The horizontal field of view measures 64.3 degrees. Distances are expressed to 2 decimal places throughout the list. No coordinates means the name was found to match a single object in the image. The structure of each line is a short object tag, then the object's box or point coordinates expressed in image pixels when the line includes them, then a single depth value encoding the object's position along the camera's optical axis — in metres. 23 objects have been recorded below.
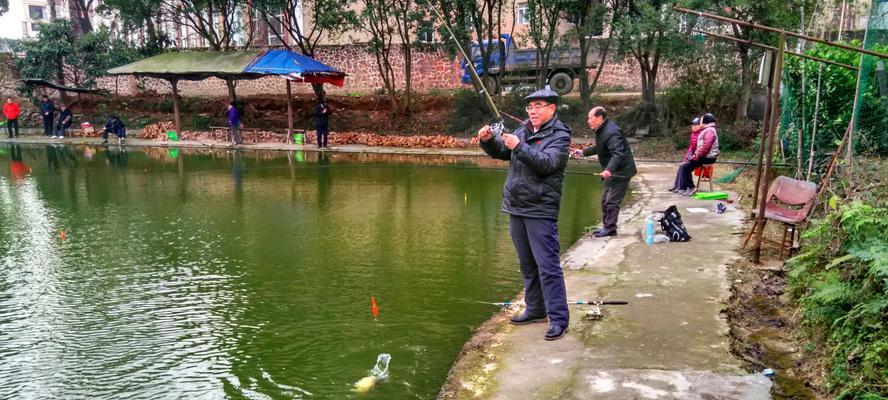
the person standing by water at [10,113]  24.12
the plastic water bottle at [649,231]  7.50
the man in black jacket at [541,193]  4.64
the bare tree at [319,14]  21.43
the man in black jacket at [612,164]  7.92
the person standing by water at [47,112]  24.94
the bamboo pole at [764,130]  6.82
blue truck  22.05
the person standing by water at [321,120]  20.77
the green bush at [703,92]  17.47
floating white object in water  4.45
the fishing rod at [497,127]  4.65
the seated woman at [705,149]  10.38
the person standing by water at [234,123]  21.73
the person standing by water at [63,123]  24.48
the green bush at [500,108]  21.36
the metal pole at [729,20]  5.30
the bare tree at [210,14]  23.88
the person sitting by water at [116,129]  22.84
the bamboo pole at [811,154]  8.35
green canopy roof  21.78
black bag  7.62
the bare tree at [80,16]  30.08
